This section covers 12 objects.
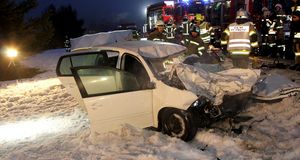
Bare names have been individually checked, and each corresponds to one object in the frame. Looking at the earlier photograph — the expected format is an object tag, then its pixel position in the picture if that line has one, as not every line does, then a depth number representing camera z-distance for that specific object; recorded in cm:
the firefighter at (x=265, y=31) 917
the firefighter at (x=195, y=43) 627
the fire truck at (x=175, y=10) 1377
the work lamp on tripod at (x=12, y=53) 893
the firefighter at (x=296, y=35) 691
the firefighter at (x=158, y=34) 738
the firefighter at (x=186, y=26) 964
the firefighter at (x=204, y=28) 761
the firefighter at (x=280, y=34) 870
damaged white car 373
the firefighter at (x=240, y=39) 579
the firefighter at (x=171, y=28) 1094
